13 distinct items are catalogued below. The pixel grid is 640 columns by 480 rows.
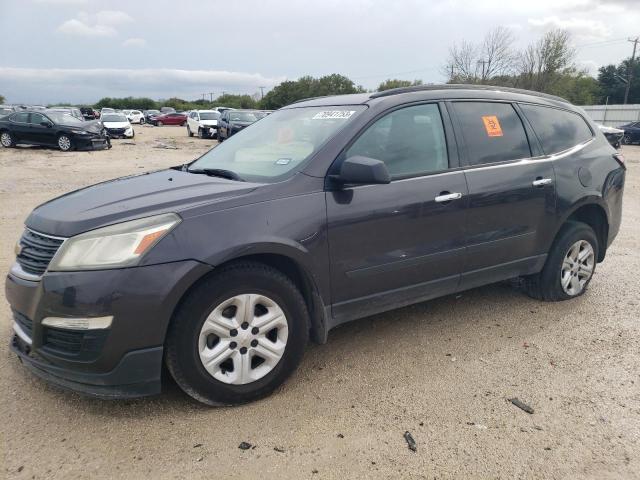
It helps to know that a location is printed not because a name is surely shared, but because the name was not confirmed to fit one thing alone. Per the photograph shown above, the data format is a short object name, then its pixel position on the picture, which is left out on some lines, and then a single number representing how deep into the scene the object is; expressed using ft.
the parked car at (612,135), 26.64
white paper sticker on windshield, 11.22
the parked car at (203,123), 92.43
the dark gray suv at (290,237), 8.36
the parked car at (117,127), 85.05
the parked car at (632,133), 95.07
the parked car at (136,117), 177.07
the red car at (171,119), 170.40
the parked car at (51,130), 61.05
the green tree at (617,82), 180.20
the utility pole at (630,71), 171.20
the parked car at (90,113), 118.73
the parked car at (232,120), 75.11
